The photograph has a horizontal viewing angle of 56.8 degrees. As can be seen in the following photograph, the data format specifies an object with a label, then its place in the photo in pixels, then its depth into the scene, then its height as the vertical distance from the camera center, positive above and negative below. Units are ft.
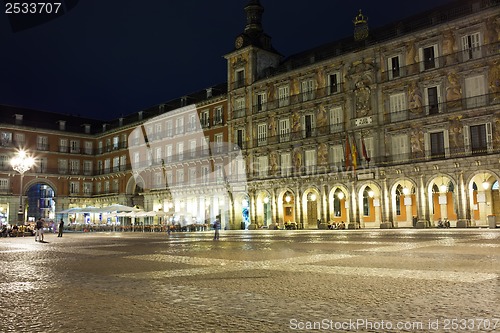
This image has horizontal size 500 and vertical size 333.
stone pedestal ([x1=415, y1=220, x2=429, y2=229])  107.04 -5.28
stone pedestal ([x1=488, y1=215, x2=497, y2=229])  90.85 -4.26
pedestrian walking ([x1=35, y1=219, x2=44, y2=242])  81.10 -3.14
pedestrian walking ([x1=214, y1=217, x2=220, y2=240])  74.67 -3.39
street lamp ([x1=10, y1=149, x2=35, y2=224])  98.17 +10.38
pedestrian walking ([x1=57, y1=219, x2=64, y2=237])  102.89 -4.07
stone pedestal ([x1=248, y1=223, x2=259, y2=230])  143.08 -6.32
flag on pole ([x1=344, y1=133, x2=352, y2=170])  119.65 +12.32
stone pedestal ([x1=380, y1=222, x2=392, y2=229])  112.37 -5.56
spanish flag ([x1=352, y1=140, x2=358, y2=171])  118.62 +11.80
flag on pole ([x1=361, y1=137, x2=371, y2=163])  116.35 +12.54
